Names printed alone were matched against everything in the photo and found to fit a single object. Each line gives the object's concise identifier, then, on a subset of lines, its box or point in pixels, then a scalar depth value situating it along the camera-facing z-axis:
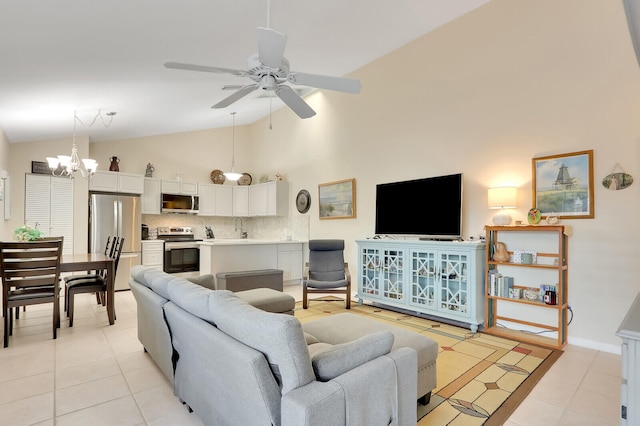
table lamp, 3.70
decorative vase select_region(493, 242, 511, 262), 3.77
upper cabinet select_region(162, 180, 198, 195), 7.25
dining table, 3.79
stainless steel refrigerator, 6.05
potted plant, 3.87
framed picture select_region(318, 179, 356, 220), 5.82
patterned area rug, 2.15
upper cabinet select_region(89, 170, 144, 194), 6.27
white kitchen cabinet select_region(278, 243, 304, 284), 6.58
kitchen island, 5.79
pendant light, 8.41
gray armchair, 5.05
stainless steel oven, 6.85
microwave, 7.21
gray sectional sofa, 1.32
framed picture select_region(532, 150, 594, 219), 3.38
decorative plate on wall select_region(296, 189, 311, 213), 6.75
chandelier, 4.20
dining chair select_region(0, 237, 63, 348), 3.26
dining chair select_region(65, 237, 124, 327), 3.88
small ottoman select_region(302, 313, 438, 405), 2.13
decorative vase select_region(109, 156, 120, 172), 6.59
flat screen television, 4.30
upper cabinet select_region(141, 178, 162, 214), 6.95
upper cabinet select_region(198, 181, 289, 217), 7.25
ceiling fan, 2.26
